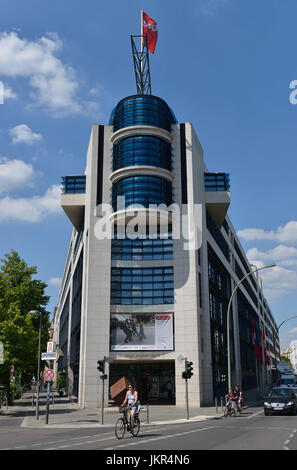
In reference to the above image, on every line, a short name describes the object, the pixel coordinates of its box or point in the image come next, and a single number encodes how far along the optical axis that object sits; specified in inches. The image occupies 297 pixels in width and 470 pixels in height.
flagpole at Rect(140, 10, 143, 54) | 1860.0
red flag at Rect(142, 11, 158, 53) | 1870.1
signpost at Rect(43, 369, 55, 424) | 867.4
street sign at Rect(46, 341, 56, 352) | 938.7
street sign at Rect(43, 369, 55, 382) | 867.4
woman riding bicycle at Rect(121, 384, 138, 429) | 598.5
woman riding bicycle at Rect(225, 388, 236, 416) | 1023.4
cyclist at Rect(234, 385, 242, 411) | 1076.5
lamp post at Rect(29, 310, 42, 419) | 964.1
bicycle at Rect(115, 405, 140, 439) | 574.8
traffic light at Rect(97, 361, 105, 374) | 879.7
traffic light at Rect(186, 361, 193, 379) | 973.2
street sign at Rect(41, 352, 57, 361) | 906.1
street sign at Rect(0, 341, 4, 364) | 1112.2
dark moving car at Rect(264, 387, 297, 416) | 987.3
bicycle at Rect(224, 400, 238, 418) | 1026.7
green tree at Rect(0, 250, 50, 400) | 1159.6
